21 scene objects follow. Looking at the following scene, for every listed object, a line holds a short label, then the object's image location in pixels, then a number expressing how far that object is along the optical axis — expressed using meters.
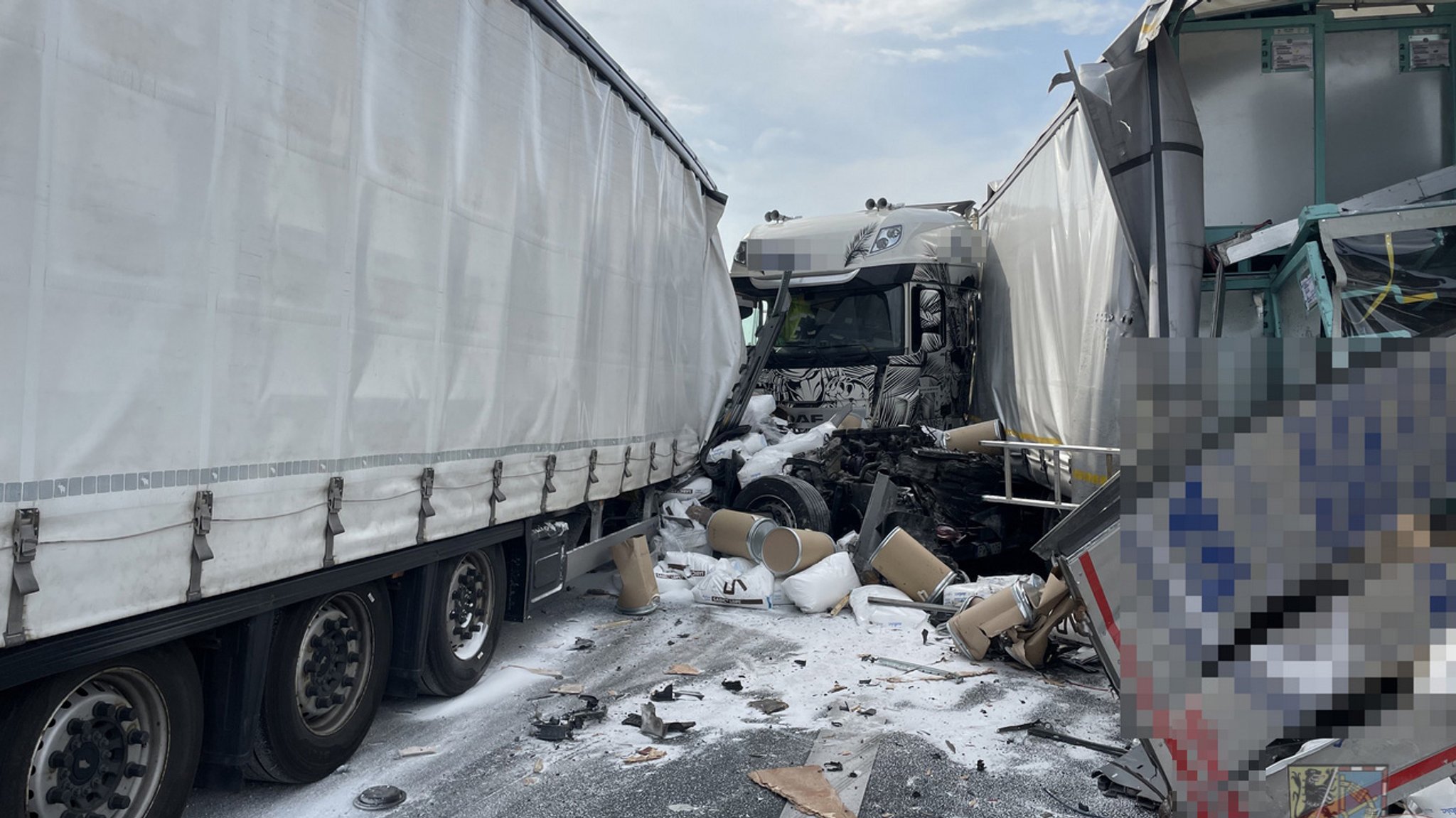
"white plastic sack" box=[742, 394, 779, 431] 11.27
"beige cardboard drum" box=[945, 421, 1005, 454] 10.02
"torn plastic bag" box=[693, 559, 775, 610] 7.71
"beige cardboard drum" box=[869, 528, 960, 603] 7.63
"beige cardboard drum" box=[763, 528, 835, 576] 7.94
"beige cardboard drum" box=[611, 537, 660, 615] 7.59
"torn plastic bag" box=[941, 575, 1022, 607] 7.22
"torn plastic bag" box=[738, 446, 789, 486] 9.75
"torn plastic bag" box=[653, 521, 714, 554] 9.06
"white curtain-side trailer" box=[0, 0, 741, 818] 2.66
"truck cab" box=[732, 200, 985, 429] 11.25
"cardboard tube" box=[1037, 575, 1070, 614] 5.75
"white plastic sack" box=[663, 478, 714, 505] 9.77
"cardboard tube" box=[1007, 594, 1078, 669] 5.81
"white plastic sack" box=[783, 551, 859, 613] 7.48
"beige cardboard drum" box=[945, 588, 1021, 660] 6.08
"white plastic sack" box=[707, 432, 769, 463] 10.40
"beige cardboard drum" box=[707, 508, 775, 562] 8.29
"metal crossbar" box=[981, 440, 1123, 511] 6.04
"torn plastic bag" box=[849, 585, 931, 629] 7.15
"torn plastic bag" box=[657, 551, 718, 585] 8.14
